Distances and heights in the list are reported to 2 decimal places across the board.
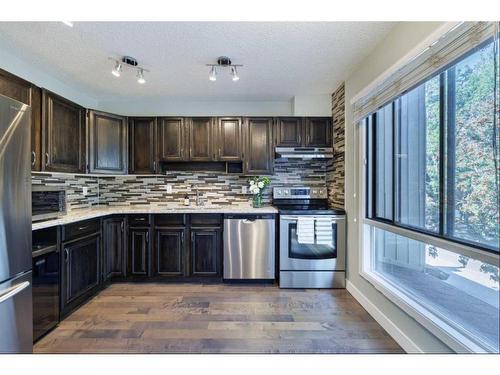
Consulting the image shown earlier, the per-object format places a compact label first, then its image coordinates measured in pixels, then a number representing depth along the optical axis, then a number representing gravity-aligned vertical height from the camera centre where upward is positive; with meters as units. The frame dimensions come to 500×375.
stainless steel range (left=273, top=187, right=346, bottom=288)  2.99 -0.77
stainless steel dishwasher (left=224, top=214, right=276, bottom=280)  3.10 -0.75
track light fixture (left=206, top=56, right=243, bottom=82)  2.49 +1.19
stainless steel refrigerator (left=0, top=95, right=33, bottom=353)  1.50 -0.26
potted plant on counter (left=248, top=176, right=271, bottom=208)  3.45 -0.03
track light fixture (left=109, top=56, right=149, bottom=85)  2.49 +1.21
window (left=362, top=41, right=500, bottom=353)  1.36 -0.13
